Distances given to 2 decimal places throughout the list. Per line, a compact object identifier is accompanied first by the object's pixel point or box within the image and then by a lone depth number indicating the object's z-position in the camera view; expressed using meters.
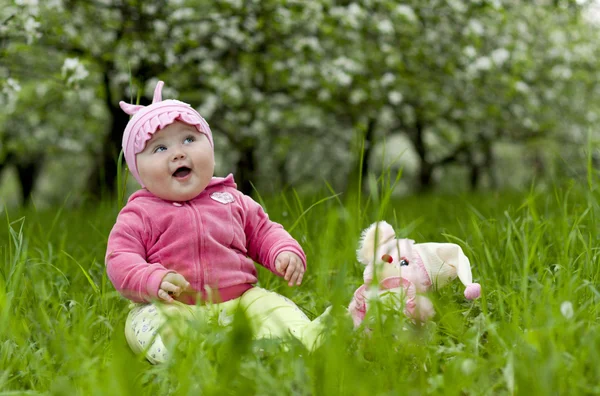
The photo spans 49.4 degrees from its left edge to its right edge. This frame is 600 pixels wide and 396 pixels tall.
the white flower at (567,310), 1.67
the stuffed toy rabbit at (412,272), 2.04
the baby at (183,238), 2.12
